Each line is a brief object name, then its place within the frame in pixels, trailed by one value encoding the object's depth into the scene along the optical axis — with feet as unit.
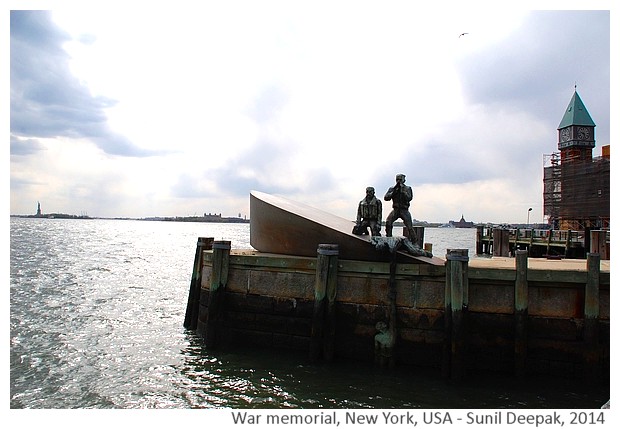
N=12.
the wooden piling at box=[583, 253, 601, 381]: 29.01
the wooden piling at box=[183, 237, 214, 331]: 42.80
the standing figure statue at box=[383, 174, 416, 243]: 37.52
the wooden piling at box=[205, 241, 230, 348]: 35.47
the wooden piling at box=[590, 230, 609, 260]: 62.40
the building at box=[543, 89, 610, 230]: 135.95
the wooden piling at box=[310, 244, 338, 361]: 32.45
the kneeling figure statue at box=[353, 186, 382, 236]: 37.11
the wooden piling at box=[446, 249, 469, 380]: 29.63
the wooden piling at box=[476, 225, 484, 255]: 129.42
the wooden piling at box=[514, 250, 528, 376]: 29.89
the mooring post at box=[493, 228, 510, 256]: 88.28
